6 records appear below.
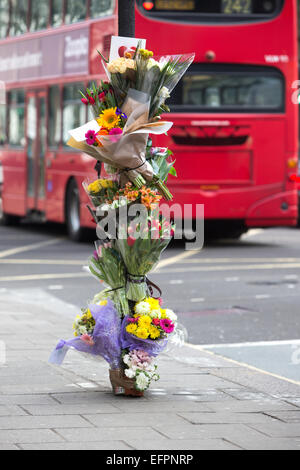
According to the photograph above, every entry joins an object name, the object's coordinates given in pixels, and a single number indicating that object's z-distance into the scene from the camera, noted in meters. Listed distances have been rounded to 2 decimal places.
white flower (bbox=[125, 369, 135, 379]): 10.88
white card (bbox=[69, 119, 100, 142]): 11.05
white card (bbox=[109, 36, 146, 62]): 11.18
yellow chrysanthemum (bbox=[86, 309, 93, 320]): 11.16
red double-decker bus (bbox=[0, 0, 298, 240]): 29.18
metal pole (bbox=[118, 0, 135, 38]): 11.97
